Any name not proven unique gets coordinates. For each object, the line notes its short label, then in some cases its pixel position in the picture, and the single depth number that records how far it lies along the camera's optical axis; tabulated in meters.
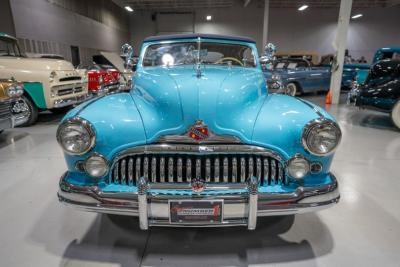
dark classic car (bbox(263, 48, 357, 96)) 9.04
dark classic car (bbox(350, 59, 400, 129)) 5.30
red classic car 7.99
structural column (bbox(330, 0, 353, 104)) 7.82
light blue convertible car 1.61
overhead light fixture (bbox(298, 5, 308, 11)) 17.20
